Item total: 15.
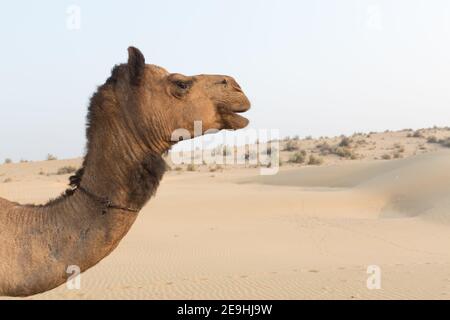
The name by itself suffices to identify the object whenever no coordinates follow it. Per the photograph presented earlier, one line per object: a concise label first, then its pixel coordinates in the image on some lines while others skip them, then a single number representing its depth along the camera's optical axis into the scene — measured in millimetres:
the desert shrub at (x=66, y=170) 40628
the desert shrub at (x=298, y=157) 44062
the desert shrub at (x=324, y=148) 46969
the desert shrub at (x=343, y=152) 45025
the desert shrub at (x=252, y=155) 49250
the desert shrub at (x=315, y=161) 42578
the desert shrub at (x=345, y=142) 49222
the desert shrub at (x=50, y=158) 51075
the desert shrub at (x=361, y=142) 50625
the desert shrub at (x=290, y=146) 50509
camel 3059
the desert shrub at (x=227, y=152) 47769
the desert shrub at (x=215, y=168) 42738
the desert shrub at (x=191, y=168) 43369
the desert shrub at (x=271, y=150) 44141
